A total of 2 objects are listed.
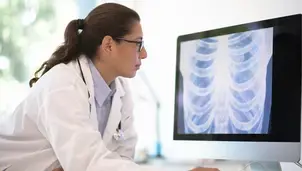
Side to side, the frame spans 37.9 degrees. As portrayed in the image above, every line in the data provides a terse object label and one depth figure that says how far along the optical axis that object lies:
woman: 1.17
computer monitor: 1.44
